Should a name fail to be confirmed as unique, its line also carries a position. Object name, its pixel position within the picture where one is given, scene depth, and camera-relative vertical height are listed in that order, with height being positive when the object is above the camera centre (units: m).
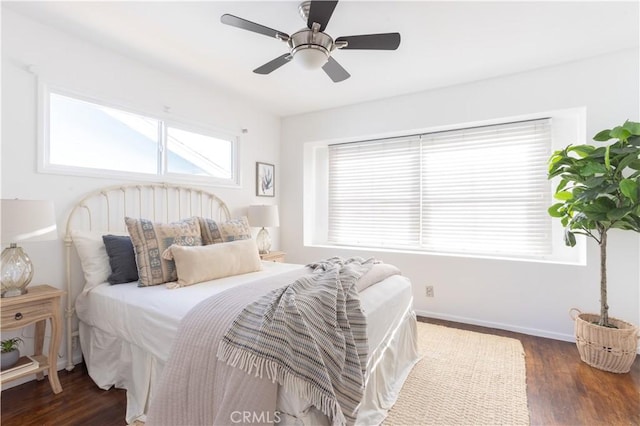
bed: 1.66 -0.67
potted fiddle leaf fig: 2.19 +0.06
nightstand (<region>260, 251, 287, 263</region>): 3.58 -0.54
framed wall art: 4.08 +0.45
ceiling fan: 1.76 +1.07
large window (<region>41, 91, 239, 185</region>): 2.35 +0.63
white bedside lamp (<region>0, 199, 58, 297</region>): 1.73 -0.12
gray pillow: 2.21 -0.35
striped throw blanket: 1.17 -0.55
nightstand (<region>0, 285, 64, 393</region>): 1.76 -0.64
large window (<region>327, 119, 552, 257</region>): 3.17 +0.26
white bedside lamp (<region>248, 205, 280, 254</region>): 3.66 -0.09
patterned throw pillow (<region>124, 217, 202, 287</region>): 2.13 -0.25
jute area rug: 1.75 -1.18
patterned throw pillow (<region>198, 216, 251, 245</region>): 2.65 -0.18
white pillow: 2.22 -0.35
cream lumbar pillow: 2.12 -0.37
